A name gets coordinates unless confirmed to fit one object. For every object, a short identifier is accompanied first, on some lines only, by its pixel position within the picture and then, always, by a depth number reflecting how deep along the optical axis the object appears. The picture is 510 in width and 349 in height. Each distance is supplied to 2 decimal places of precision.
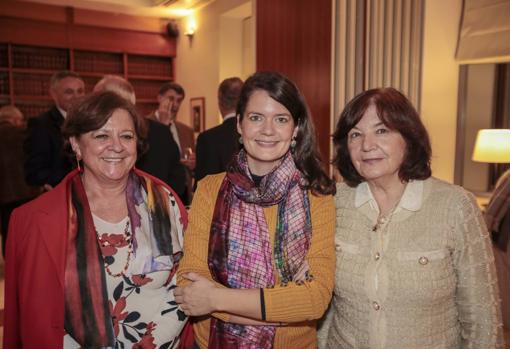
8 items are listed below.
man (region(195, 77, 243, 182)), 3.32
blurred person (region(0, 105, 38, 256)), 4.76
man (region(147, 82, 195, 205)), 4.20
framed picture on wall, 7.10
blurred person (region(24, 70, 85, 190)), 2.93
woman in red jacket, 1.60
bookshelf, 6.84
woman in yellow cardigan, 1.50
